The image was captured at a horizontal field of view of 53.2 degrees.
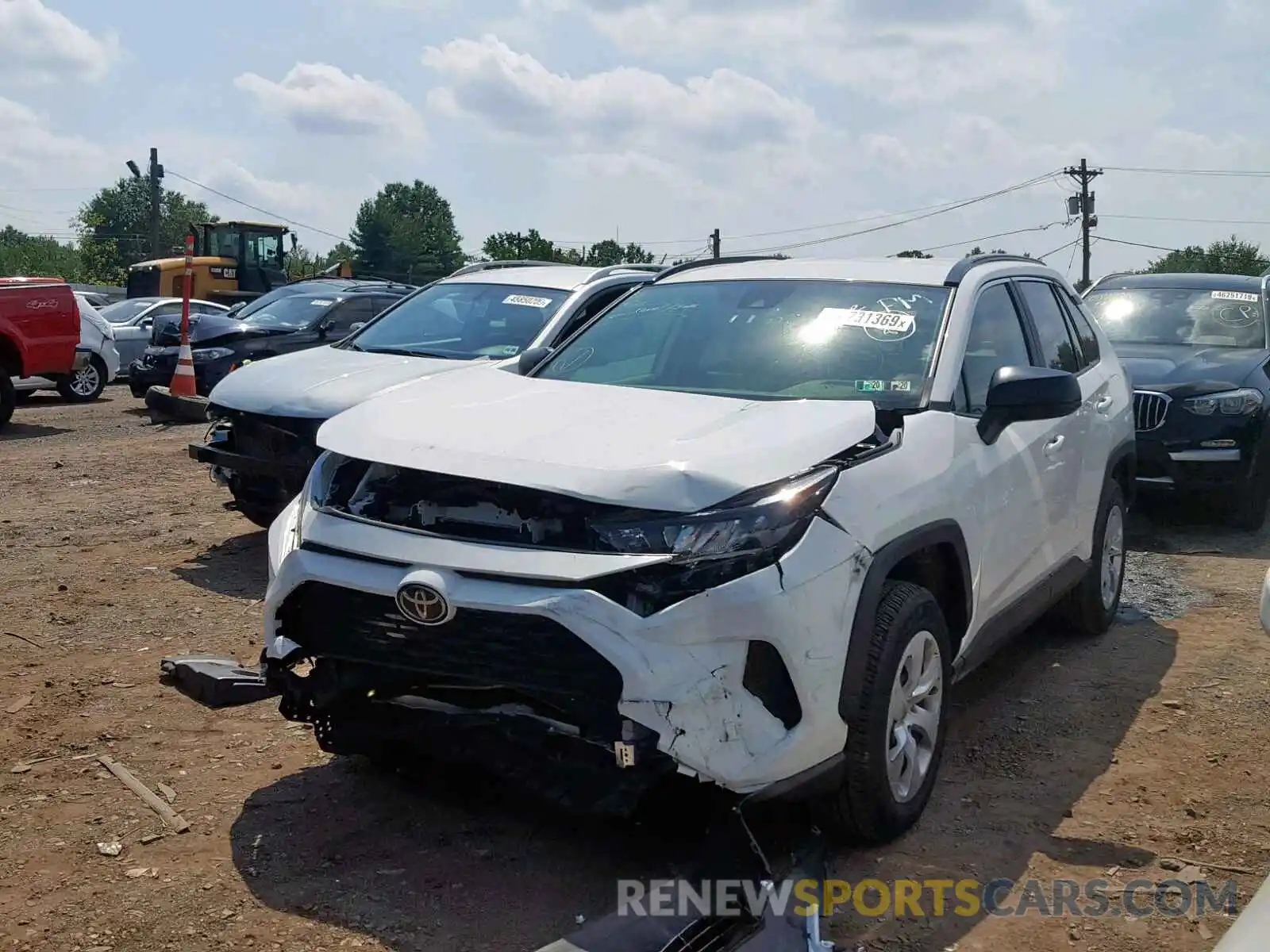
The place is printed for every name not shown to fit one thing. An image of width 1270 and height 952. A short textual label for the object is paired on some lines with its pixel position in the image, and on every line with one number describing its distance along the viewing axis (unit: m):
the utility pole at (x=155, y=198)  50.12
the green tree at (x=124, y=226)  86.69
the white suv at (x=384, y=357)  6.68
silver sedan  20.31
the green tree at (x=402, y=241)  90.50
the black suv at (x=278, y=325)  12.81
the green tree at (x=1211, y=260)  62.34
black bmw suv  8.19
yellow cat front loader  28.50
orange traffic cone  13.43
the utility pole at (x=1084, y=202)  52.06
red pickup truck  13.59
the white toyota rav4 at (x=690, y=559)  3.15
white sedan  16.81
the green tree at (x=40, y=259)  88.46
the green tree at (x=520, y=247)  56.64
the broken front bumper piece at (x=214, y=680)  4.73
